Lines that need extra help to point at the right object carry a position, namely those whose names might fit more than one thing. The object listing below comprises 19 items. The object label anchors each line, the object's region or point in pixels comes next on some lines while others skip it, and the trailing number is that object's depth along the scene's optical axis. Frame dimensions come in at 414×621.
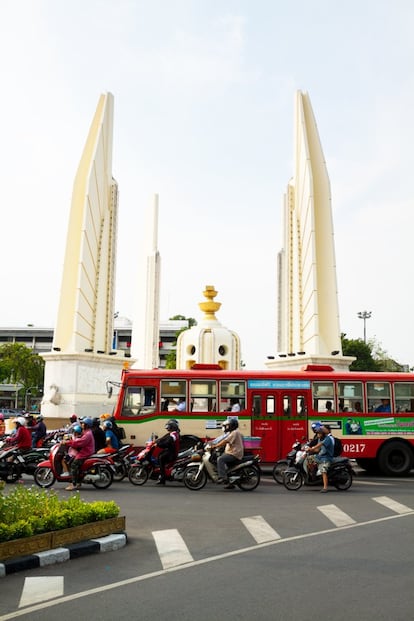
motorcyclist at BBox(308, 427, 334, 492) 14.48
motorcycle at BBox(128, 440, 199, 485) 15.29
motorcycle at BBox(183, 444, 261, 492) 14.43
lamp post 78.31
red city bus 18.73
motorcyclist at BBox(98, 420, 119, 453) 16.48
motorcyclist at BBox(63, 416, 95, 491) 14.03
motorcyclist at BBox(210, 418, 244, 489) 14.15
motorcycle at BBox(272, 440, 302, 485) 15.65
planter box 7.27
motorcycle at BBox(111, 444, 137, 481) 16.17
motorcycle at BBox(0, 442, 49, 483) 15.22
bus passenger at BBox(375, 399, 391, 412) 18.95
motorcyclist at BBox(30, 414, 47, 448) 19.84
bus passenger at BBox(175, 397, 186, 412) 18.91
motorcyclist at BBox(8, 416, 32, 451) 15.30
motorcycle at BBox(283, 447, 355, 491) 14.80
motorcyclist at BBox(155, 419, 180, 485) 15.00
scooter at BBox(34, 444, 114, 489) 14.21
